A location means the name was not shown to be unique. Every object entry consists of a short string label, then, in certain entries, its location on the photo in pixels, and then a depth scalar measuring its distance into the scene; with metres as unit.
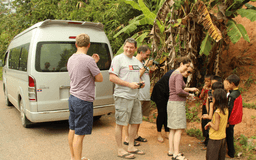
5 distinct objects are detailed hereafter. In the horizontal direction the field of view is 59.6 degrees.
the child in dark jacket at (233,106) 3.91
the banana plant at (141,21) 7.75
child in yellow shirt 3.36
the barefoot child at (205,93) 4.49
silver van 4.89
